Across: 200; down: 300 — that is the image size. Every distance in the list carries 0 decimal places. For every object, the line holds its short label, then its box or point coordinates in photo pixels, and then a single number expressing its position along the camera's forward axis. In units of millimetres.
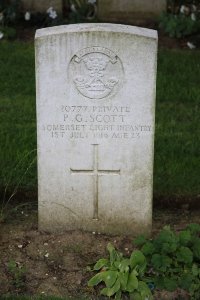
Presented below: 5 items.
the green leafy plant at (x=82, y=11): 9516
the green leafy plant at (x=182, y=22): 9156
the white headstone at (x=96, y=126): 4801
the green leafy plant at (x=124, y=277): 4586
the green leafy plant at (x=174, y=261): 4637
